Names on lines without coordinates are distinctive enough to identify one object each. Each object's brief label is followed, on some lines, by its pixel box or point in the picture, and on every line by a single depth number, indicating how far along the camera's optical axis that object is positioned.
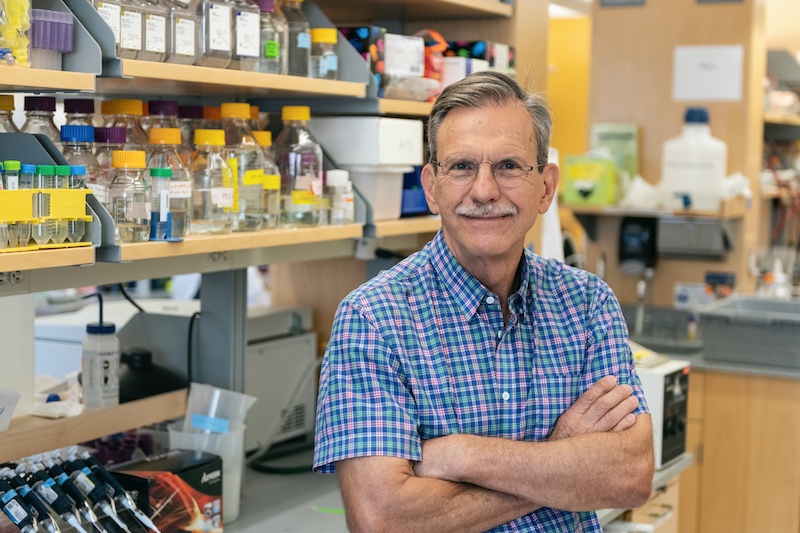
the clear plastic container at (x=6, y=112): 1.75
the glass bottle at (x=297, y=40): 2.27
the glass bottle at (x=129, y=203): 1.81
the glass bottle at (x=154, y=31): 1.79
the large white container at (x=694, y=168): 4.34
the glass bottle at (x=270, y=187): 2.17
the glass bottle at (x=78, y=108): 1.92
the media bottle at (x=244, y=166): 2.10
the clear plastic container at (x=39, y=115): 1.84
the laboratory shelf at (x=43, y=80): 1.49
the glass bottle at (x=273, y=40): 2.13
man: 1.61
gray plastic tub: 3.96
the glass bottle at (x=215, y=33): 1.94
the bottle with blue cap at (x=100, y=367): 2.30
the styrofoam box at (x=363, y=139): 2.47
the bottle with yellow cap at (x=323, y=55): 2.30
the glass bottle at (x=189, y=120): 2.17
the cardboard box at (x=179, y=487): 1.98
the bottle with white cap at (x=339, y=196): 2.39
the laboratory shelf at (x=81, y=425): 1.98
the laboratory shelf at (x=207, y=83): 1.77
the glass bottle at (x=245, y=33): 2.02
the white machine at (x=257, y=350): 2.66
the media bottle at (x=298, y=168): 2.29
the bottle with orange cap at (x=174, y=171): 1.88
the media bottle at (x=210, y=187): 2.00
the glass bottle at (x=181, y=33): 1.85
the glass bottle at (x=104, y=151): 1.79
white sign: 4.53
